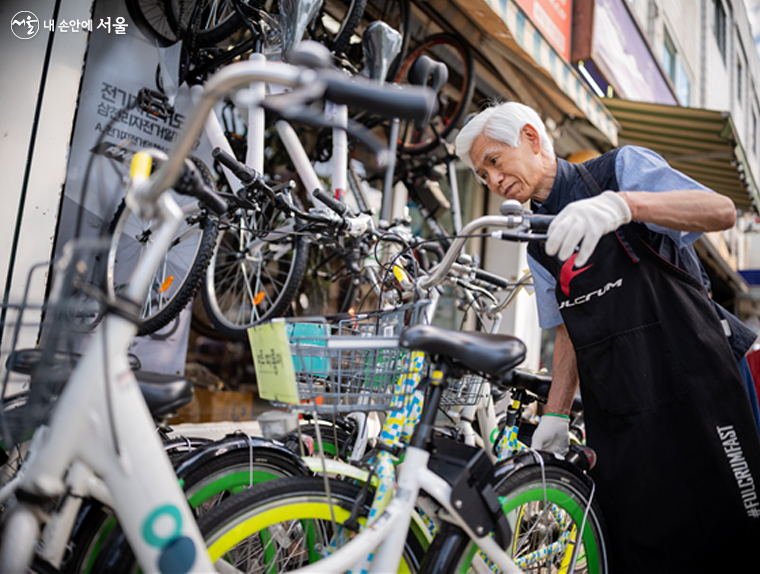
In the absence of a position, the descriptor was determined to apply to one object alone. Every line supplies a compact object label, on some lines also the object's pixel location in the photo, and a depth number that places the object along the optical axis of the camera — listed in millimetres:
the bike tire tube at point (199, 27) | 2873
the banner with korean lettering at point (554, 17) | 4910
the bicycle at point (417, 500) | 1185
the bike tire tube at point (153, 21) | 2910
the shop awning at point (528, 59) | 3746
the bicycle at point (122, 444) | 951
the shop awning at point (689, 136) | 5699
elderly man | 1576
